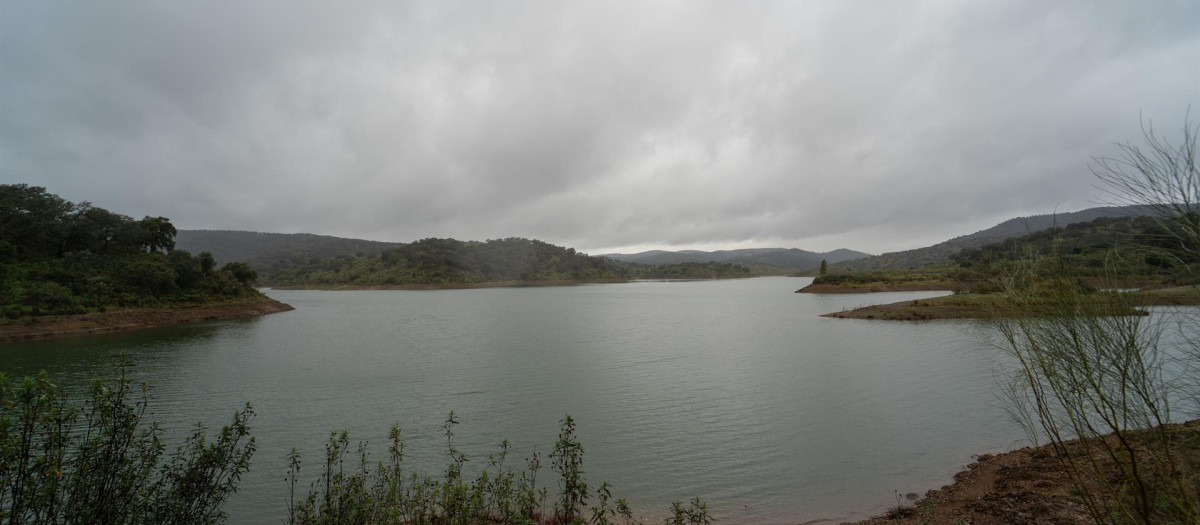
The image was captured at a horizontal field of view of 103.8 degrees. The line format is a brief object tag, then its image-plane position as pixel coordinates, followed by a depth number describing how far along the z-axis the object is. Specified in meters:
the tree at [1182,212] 4.01
